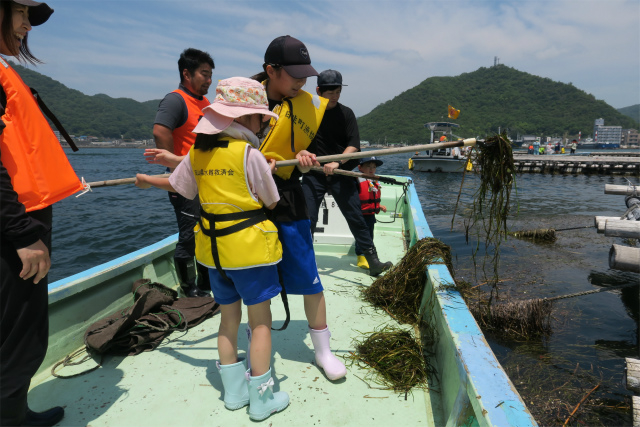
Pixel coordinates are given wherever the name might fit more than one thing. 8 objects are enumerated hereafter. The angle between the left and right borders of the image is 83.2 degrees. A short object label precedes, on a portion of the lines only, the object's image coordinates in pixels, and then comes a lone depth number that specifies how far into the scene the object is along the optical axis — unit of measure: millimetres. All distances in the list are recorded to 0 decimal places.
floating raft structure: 33844
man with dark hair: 3143
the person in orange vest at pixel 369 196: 5148
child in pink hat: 1812
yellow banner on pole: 36159
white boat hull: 32938
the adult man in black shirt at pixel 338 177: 3674
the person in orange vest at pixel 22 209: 1513
